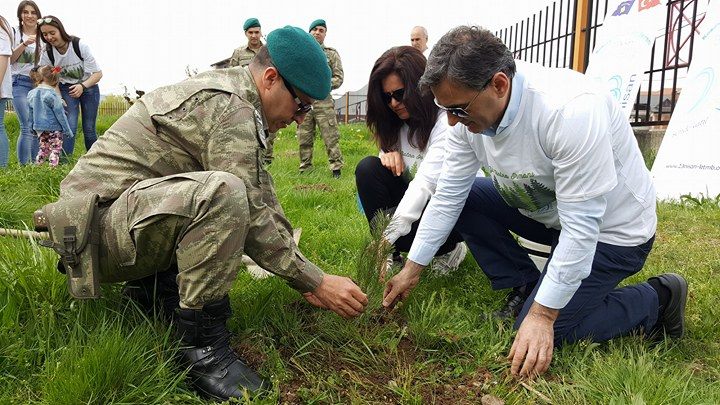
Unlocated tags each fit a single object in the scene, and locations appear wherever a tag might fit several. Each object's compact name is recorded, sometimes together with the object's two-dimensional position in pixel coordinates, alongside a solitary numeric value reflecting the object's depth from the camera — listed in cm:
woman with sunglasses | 280
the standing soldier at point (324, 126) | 684
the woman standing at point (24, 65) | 560
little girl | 566
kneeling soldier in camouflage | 171
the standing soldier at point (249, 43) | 709
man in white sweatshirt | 184
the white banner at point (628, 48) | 573
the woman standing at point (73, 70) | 568
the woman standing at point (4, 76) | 460
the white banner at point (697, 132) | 477
